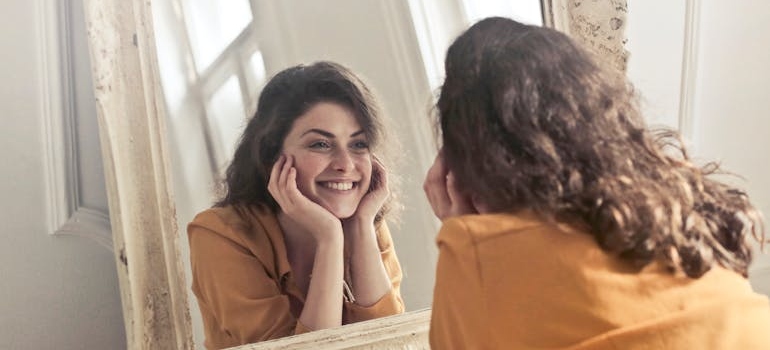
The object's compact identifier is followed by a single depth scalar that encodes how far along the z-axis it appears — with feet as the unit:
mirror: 4.04
